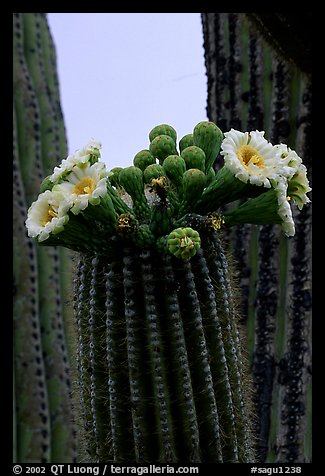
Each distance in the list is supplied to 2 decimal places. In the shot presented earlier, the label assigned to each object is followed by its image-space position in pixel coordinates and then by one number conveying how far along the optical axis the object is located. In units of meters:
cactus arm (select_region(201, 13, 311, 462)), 5.13
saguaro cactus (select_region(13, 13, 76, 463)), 6.39
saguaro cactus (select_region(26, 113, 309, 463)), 2.55
